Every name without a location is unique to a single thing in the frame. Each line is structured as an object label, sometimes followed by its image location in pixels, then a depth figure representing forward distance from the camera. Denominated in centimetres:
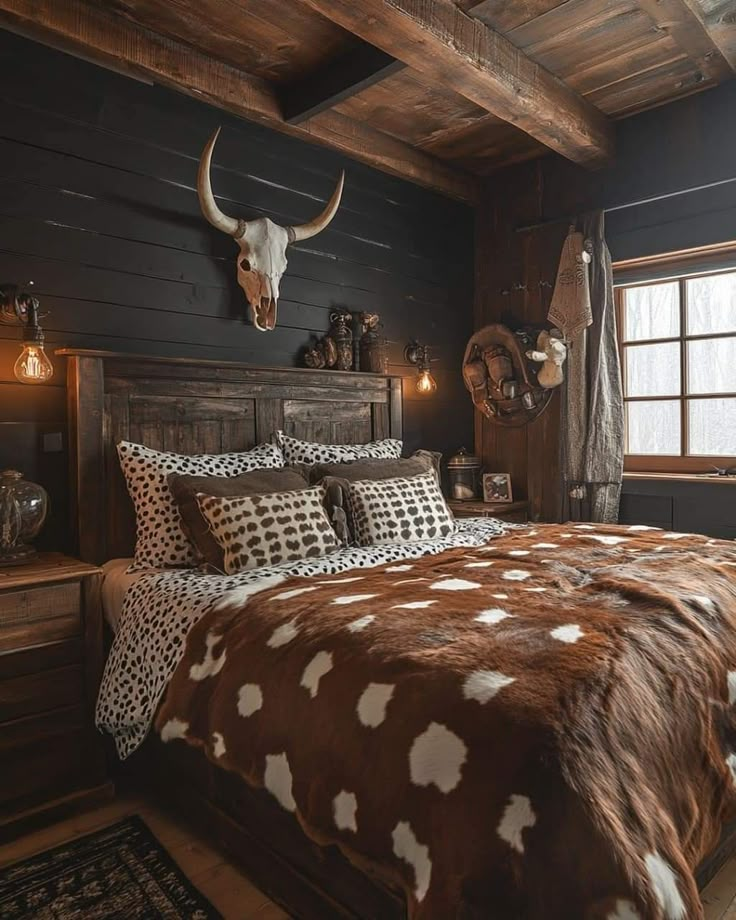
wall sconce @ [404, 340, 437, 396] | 378
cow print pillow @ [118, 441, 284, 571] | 236
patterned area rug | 160
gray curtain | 353
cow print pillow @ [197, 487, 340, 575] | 220
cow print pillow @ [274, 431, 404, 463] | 296
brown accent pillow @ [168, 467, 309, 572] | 226
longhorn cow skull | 293
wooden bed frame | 148
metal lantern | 394
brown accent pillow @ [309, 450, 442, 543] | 264
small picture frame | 393
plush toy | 361
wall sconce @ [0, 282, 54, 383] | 232
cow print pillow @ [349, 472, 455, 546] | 260
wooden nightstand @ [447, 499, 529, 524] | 362
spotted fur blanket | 102
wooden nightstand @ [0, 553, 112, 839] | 194
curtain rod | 328
